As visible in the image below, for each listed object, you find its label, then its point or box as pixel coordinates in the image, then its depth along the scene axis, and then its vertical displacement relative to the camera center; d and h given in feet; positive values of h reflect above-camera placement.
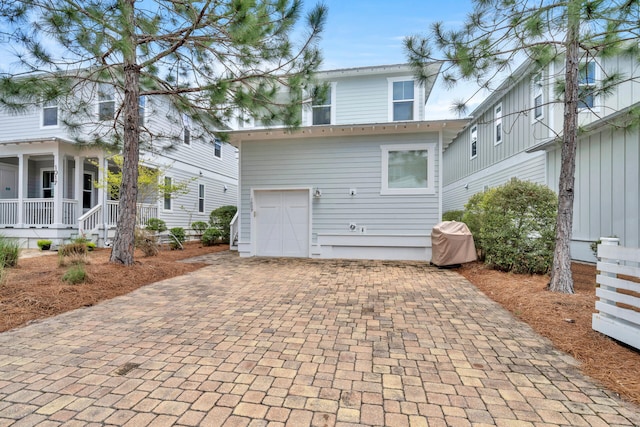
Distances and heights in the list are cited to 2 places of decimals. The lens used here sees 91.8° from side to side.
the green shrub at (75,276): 16.39 -3.43
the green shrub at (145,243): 29.35 -2.93
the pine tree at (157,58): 16.07 +9.59
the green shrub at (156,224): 37.19 -1.47
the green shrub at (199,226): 45.68 -2.04
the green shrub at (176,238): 37.87 -3.24
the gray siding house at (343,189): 28.27 +2.27
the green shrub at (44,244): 32.96 -3.48
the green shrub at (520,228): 20.72 -0.99
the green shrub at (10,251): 20.71 -2.74
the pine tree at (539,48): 14.84 +8.73
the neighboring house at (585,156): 22.49 +5.46
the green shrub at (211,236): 40.40 -3.11
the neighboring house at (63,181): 34.68 +3.89
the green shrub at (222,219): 41.75 -0.92
